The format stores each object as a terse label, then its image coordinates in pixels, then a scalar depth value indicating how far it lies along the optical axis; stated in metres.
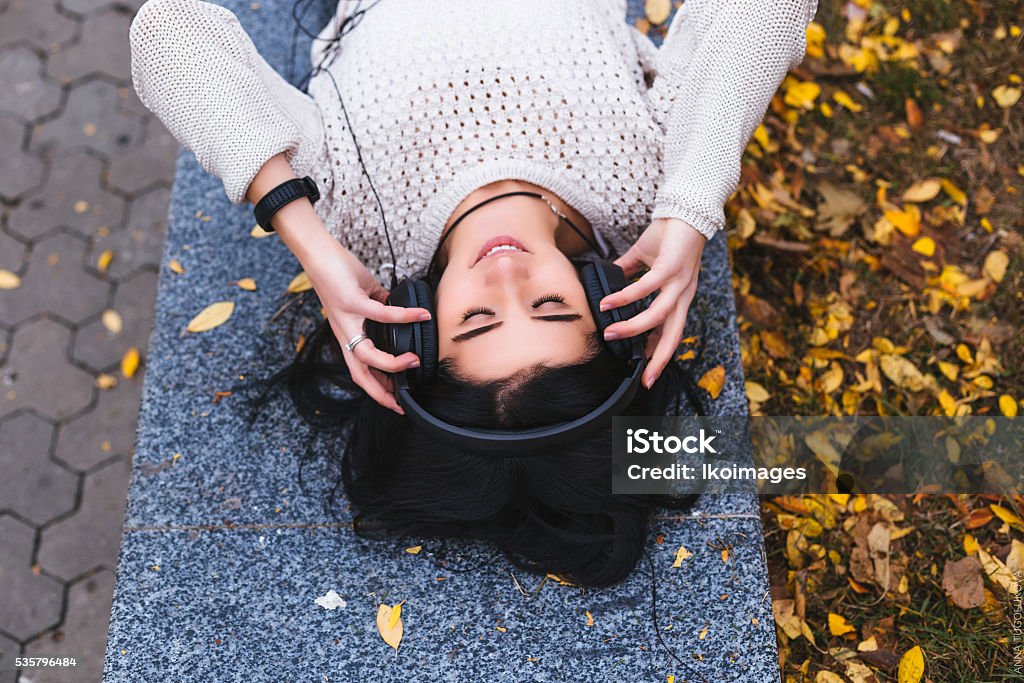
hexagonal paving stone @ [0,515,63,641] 3.52
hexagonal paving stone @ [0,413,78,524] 3.71
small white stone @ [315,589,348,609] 2.69
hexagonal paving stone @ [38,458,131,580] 3.62
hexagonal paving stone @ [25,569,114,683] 3.45
